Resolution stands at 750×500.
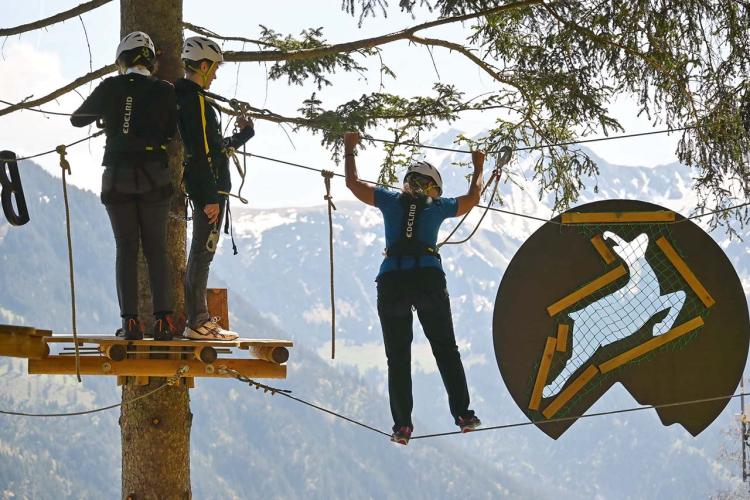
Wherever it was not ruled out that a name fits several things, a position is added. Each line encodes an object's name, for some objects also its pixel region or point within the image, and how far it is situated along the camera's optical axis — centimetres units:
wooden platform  1645
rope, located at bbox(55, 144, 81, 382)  1636
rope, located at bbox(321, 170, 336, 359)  1764
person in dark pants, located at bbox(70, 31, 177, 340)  1620
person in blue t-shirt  1658
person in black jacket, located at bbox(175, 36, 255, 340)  1666
